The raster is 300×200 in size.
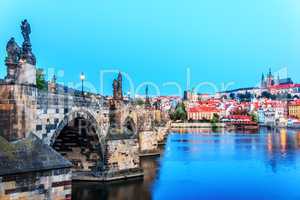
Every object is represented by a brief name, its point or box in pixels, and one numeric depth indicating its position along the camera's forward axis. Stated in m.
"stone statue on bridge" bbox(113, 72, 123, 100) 27.23
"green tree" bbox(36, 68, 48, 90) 30.99
